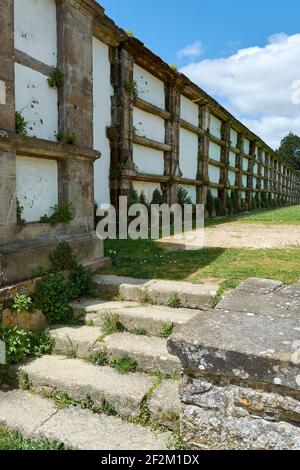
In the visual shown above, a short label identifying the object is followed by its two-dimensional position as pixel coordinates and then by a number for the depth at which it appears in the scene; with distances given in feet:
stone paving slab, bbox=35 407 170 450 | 7.37
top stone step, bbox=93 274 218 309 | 11.21
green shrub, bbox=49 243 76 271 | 12.85
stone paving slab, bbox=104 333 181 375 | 8.96
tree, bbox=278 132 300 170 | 183.01
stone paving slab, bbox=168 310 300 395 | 6.20
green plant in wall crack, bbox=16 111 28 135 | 11.76
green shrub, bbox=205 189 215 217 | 42.29
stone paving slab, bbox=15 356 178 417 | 8.25
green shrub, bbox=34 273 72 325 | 11.73
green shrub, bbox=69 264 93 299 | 12.87
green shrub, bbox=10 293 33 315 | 10.73
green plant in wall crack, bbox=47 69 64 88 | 13.45
